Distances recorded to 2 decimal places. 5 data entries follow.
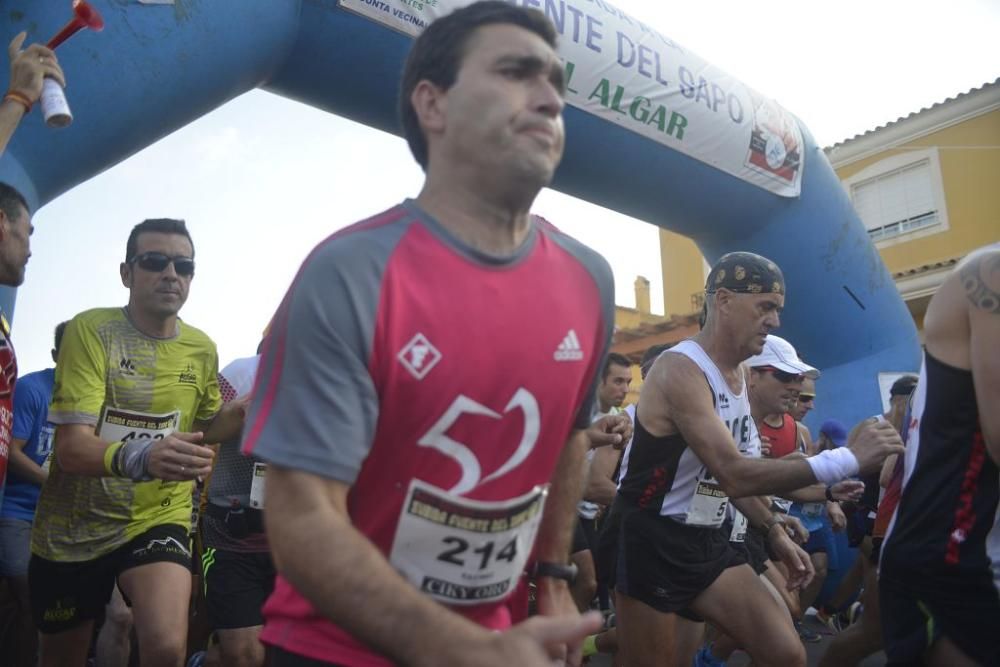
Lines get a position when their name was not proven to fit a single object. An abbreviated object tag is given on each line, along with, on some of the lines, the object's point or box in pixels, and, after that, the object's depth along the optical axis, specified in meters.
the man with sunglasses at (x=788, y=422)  4.21
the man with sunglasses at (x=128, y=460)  2.92
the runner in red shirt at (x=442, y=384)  1.04
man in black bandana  3.05
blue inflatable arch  4.13
